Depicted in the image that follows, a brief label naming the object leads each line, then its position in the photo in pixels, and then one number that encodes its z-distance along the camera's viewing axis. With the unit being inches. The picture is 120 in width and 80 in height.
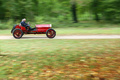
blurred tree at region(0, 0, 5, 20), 953.0
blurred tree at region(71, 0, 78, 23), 1012.9
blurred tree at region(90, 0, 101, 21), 961.4
